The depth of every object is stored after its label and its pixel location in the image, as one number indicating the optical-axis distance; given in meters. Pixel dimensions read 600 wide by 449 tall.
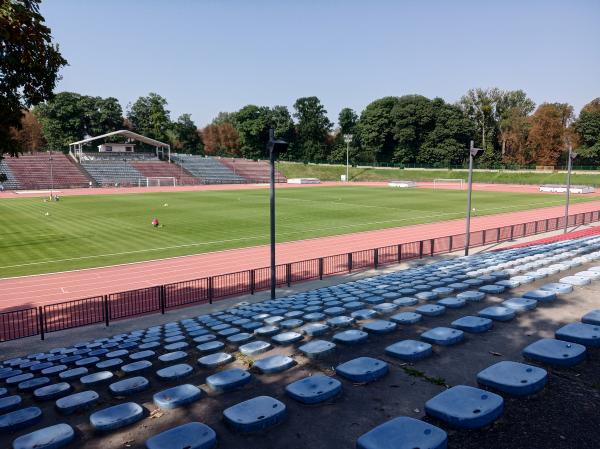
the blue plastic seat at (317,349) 8.27
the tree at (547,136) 97.31
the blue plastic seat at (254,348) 8.92
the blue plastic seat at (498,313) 9.82
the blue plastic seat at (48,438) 5.36
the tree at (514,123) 106.12
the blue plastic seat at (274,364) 7.69
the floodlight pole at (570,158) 30.90
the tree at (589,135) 93.50
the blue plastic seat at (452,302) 11.23
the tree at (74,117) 114.31
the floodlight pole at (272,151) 16.16
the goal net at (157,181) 94.12
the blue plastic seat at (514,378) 6.39
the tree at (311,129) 138.00
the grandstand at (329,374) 5.77
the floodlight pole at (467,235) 24.84
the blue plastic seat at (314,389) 6.45
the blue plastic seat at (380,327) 9.42
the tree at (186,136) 141.25
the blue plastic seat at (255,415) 5.78
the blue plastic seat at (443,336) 8.51
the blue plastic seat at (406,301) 11.98
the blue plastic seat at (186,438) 5.24
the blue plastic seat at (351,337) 8.87
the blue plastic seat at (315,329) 9.90
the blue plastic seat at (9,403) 7.16
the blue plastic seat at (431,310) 10.54
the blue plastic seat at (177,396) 6.47
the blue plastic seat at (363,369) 7.12
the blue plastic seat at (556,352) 7.29
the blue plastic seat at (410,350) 7.89
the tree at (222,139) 156.25
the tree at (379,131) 123.56
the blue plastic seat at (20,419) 6.11
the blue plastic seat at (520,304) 10.32
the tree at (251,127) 135.62
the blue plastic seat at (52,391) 7.47
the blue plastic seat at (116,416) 5.92
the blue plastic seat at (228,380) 7.01
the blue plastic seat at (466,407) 5.60
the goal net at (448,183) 90.19
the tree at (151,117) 135.50
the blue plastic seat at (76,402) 6.64
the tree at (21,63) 10.88
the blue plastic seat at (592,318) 9.14
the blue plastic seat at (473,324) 9.15
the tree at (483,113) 116.19
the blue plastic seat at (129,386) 7.35
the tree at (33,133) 119.69
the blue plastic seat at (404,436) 5.06
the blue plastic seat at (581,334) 8.02
